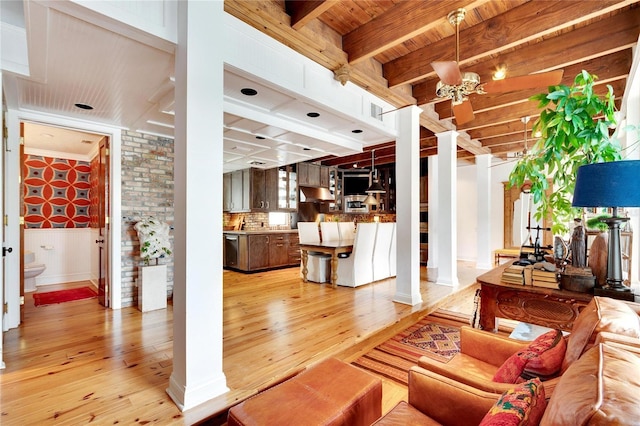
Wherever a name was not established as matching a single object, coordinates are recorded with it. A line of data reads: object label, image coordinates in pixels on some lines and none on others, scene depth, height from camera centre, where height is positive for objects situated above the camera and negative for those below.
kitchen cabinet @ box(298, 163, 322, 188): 7.87 +0.99
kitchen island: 6.42 -0.83
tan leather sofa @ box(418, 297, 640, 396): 1.20 -0.77
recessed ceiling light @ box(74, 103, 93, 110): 3.20 +1.12
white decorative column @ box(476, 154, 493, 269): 6.89 -0.01
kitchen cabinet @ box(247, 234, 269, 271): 6.40 -0.85
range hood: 7.96 +0.47
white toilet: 4.36 -0.86
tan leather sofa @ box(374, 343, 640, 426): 0.60 -0.40
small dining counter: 5.08 -0.64
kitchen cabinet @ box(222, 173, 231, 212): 7.64 +0.47
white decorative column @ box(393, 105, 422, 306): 4.08 +0.02
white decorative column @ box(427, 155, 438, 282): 7.11 -0.41
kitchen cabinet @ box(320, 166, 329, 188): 8.37 +0.97
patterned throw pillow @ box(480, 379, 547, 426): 0.87 -0.59
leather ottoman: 1.44 -0.97
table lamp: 1.52 +0.14
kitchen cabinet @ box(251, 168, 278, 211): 7.02 +0.53
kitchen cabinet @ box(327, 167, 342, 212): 8.59 +0.64
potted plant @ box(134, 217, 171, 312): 3.79 -0.72
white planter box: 3.78 -0.96
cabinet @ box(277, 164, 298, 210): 7.43 +0.60
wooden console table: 2.04 -0.67
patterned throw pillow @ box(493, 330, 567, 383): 1.33 -0.67
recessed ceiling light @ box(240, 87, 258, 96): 3.05 +1.22
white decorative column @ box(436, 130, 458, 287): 5.23 +0.04
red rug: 4.19 -1.24
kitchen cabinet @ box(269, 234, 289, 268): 6.74 -0.87
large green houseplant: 1.84 +0.52
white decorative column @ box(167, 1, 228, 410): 1.92 +0.02
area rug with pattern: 2.69 -1.37
